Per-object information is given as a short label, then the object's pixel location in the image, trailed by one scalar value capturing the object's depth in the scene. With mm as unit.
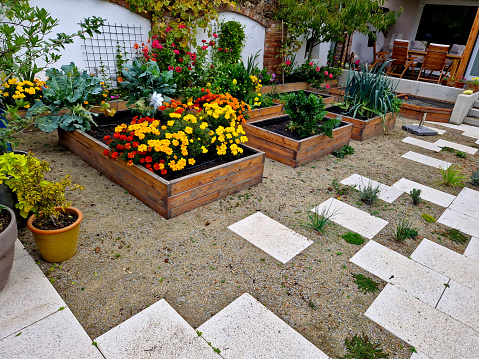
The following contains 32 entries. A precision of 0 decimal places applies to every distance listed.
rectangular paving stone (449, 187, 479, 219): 3113
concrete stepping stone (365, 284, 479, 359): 1677
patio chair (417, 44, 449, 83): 7477
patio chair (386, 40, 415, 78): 8047
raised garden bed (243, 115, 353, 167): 3764
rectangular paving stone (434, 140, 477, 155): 4833
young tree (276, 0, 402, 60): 6367
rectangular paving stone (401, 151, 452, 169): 4219
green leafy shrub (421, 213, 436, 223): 2921
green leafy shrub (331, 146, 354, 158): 4220
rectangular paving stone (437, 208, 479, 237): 2809
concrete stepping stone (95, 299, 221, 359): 1547
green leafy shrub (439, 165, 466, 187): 3596
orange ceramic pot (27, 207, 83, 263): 1936
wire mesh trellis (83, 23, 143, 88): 4879
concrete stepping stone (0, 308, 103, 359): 1482
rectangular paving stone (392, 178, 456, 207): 3282
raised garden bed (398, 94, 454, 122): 6188
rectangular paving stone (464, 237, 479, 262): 2467
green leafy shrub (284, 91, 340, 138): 3805
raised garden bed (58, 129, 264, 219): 2596
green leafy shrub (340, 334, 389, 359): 1625
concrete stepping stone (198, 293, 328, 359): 1598
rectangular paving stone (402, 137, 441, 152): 4816
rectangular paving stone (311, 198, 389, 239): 2702
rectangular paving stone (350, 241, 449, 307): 2066
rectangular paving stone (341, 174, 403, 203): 3291
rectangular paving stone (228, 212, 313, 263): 2357
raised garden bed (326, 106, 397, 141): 4848
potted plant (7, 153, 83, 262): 1862
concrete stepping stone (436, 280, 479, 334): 1883
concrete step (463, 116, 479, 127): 6152
